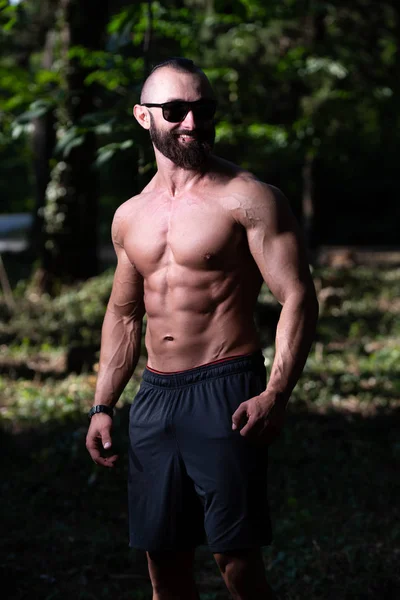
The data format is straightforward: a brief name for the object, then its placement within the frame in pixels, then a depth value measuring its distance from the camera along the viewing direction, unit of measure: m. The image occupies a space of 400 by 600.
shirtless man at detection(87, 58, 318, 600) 5.91
